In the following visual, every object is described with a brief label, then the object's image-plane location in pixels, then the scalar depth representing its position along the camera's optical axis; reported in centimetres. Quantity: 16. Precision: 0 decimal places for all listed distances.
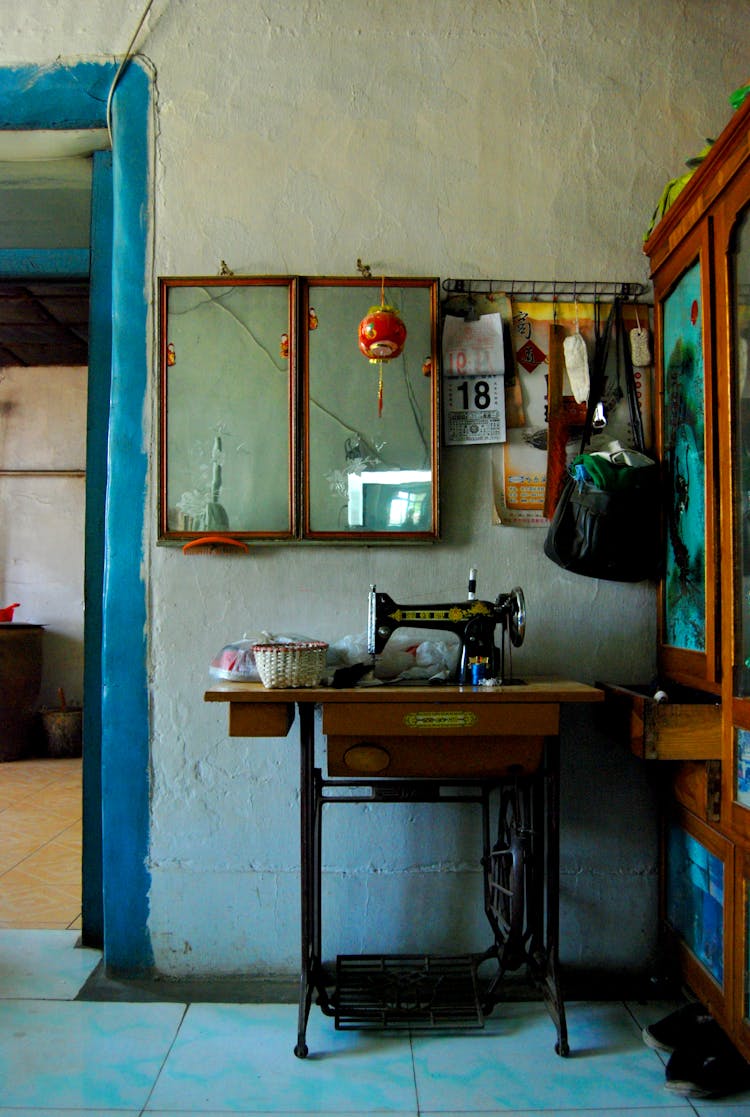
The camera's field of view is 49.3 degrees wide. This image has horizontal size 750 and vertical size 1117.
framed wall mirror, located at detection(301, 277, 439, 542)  262
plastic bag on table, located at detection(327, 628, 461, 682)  240
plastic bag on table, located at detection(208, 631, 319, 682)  234
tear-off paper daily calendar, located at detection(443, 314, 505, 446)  265
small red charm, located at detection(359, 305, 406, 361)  249
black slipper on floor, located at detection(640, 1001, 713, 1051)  213
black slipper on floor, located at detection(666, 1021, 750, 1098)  198
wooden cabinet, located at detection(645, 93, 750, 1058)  204
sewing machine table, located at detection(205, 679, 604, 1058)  210
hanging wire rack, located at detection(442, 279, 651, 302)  267
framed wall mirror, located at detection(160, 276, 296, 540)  263
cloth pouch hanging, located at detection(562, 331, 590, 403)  263
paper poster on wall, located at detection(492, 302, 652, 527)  266
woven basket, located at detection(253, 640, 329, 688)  213
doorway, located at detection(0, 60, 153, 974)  260
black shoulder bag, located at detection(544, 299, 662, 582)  243
